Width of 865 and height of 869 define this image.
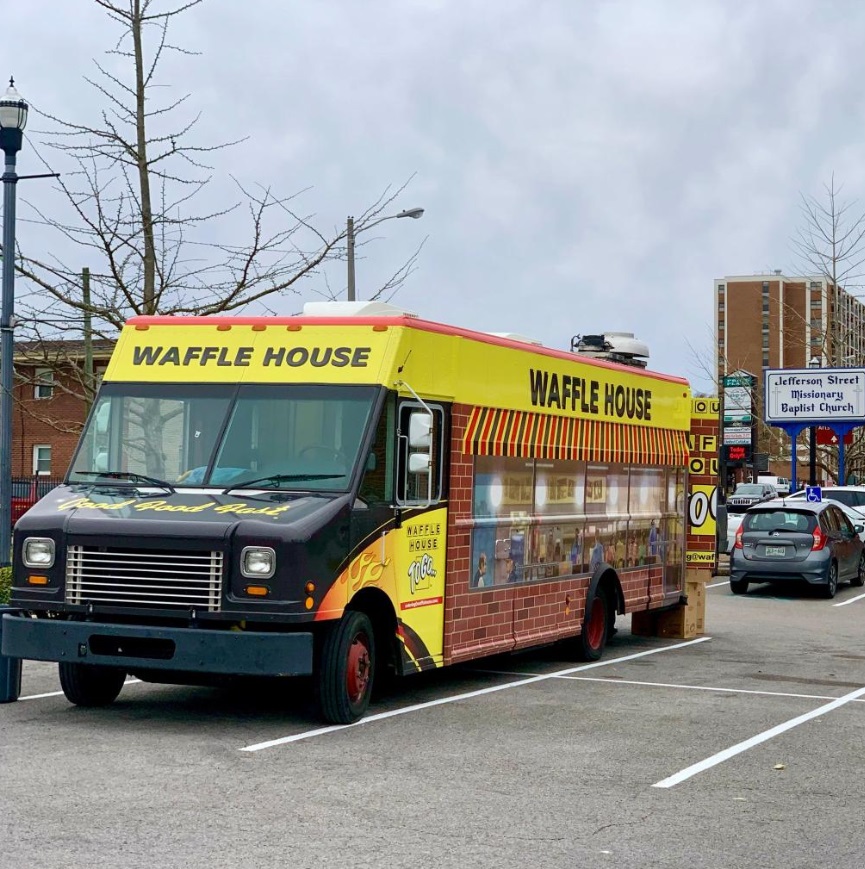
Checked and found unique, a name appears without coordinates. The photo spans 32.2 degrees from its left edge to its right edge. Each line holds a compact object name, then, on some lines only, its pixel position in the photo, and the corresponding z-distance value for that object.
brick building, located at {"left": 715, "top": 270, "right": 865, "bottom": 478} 165.48
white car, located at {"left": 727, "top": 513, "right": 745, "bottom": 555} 35.11
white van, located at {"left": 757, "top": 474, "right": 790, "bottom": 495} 63.72
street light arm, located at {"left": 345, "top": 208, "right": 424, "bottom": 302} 19.04
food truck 9.57
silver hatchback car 24.44
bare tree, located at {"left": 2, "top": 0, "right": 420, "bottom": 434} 17.41
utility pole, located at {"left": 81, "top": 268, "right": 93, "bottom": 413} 17.61
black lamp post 15.30
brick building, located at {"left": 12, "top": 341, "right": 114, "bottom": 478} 54.38
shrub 13.55
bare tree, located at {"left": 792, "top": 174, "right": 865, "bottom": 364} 42.25
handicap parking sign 32.47
